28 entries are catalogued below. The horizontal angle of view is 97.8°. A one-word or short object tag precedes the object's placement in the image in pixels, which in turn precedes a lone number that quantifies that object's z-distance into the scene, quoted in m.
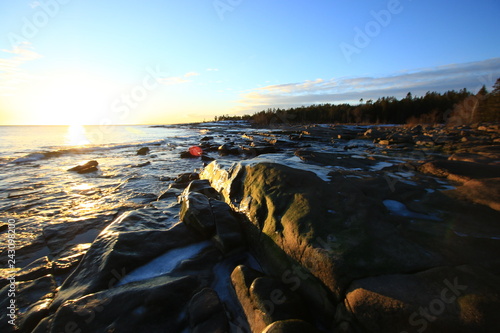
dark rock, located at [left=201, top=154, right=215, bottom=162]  11.60
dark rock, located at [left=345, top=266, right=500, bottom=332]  1.56
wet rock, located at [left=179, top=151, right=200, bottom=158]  13.25
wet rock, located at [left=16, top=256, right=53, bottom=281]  2.90
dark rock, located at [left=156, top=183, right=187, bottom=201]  5.98
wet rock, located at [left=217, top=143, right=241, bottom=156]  12.90
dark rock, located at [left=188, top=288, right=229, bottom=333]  2.05
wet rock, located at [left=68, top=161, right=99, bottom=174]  9.59
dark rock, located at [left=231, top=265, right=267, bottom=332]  2.07
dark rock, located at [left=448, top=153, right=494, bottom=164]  6.37
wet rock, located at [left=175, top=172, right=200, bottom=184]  7.38
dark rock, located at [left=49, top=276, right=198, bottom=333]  2.03
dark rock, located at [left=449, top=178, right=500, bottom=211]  3.38
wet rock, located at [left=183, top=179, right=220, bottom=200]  5.20
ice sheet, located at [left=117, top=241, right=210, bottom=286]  2.80
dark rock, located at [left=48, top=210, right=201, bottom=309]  2.59
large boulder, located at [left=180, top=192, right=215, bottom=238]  3.64
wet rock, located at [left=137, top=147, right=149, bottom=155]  15.40
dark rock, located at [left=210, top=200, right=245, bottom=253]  3.33
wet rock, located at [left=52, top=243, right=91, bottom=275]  3.06
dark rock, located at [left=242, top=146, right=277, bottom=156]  11.81
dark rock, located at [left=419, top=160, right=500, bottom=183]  4.77
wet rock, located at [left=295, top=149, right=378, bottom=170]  7.12
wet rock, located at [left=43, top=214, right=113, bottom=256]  3.81
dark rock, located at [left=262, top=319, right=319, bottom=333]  1.71
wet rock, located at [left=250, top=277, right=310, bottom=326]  2.04
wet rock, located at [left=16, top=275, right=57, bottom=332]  2.22
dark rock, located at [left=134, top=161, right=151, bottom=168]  10.70
